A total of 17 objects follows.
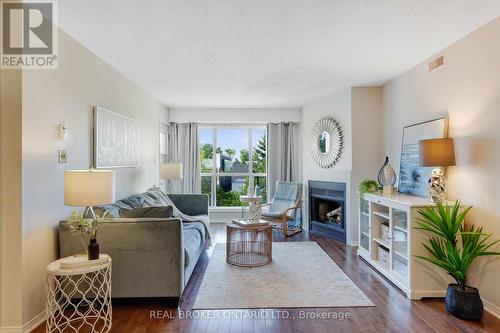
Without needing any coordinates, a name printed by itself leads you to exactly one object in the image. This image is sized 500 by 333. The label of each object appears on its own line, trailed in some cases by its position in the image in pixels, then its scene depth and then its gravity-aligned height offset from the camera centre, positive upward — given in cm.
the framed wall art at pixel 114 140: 313 +36
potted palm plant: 237 -72
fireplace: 478 -75
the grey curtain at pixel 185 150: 615 +40
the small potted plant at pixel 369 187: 381 -26
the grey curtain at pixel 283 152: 614 +34
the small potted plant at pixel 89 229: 221 -47
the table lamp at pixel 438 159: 276 +8
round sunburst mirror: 482 +45
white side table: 209 -106
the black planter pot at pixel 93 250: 220 -63
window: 641 +14
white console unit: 273 -85
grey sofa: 249 -73
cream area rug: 263 -123
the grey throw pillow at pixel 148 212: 268 -41
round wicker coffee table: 362 -111
